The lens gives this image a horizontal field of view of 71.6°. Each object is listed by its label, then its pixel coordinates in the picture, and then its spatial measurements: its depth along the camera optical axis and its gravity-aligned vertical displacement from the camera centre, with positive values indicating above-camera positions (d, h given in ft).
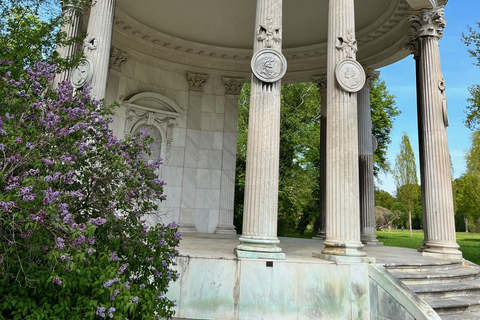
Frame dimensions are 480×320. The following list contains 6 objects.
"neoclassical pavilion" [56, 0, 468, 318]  32.60 +18.94
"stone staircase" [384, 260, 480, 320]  28.84 -5.69
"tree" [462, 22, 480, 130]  62.49 +25.93
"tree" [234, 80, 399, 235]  97.66 +23.87
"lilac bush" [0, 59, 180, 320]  13.64 +0.03
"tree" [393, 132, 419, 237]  151.54 +23.47
